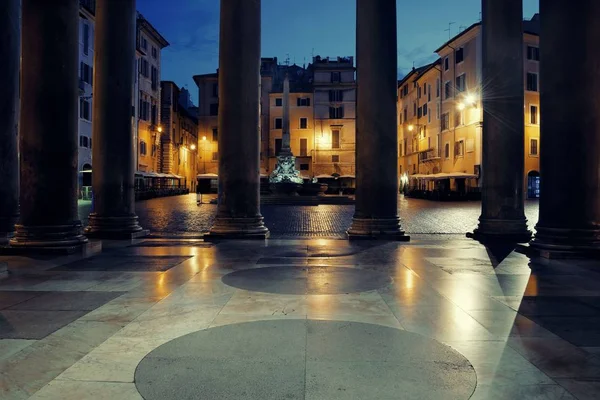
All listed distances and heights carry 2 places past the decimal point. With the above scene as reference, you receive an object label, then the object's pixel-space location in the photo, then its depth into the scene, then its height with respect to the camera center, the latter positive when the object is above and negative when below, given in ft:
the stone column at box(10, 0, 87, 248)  27.12 +4.40
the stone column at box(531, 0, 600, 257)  26.00 +3.83
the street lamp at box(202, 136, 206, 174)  215.92 +21.88
